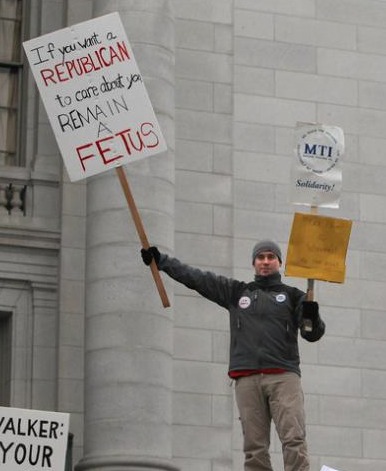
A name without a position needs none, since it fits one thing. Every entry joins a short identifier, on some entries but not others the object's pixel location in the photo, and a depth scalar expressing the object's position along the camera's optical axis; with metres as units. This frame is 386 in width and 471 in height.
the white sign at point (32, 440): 15.07
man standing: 14.41
